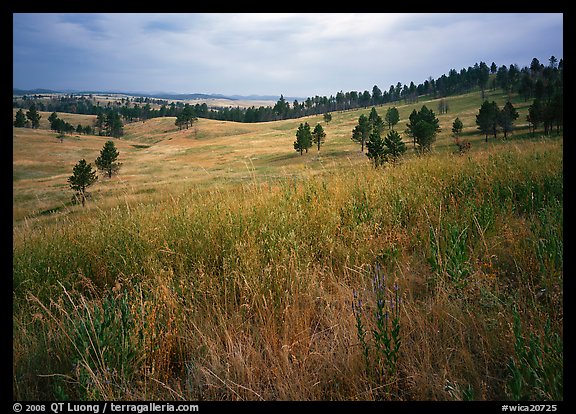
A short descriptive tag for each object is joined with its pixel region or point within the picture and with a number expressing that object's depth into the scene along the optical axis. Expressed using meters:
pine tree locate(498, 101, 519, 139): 51.31
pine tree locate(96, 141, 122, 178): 43.81
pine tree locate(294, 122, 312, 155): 57.84
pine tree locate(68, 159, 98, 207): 31.61
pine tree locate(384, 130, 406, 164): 31.02
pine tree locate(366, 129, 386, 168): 36.11
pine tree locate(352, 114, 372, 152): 56.74
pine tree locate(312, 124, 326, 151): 63.12
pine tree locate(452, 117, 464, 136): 53.97
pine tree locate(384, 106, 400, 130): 79.38
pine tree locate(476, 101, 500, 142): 52.06
